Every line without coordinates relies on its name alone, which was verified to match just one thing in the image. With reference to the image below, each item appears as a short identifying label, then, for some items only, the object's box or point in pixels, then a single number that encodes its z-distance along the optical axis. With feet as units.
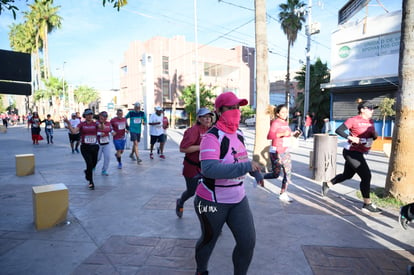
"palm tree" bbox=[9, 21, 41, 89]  125.10
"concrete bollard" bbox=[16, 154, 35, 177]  24.86
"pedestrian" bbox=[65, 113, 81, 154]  38.84
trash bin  21.84
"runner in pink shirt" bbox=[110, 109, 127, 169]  27.27
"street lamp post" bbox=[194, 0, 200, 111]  72.11
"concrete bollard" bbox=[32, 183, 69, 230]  13.25
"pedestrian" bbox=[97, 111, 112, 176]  22.98
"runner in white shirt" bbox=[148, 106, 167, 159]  32.50
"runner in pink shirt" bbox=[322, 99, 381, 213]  15.15
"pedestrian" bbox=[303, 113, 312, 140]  55.26
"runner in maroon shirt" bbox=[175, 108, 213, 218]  12.25
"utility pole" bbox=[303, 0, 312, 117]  60.54
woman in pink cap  7.55
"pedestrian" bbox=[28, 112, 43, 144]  48.44
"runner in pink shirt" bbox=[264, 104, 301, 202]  16.56
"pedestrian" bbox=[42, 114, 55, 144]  48.87
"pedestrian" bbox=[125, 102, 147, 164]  31.60
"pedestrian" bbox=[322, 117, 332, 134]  55.91
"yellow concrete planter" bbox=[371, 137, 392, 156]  38.94
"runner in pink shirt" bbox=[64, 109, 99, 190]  20.70
